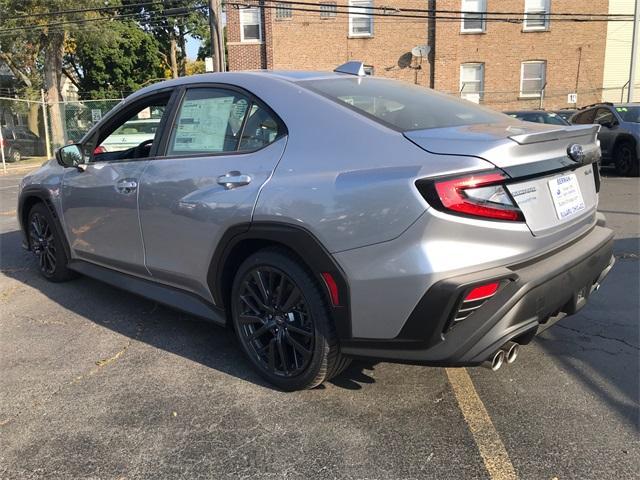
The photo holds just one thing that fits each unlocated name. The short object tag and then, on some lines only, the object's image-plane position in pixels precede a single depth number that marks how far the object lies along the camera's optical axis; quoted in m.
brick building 23.91
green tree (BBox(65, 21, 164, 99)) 37.84
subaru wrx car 2.37
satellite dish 23.62
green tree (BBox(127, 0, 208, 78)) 39.66
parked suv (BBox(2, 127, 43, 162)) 21.01
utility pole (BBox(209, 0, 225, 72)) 17.70
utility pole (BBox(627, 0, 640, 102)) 19.17
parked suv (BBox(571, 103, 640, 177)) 12.01
